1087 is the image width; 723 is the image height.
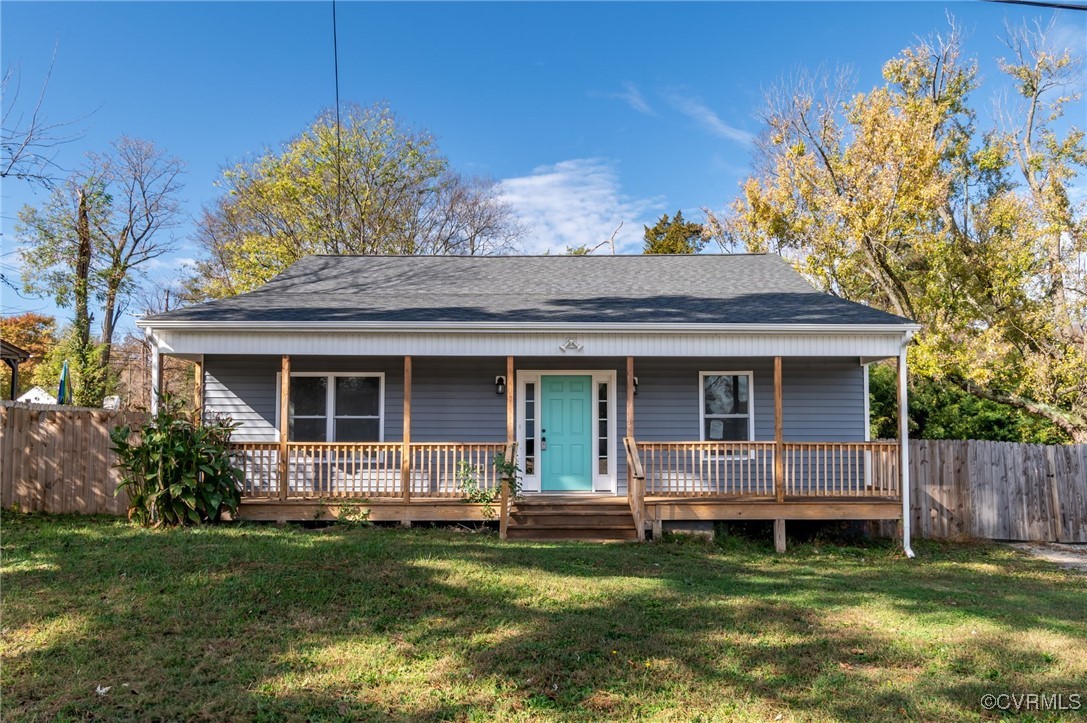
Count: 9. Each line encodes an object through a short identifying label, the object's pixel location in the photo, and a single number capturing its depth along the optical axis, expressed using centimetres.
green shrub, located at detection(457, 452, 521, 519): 964
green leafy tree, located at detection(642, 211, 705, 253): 3072
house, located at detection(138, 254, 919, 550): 958
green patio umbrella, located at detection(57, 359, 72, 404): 1570
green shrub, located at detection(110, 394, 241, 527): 879
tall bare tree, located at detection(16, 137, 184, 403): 2256
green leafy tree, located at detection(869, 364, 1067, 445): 1594
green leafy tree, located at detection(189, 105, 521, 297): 2528
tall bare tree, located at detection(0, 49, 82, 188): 915
